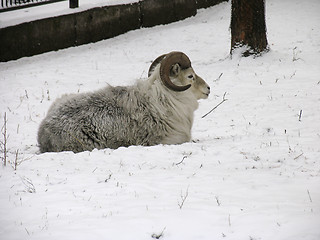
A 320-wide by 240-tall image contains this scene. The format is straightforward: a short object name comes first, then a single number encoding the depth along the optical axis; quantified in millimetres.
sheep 15094
